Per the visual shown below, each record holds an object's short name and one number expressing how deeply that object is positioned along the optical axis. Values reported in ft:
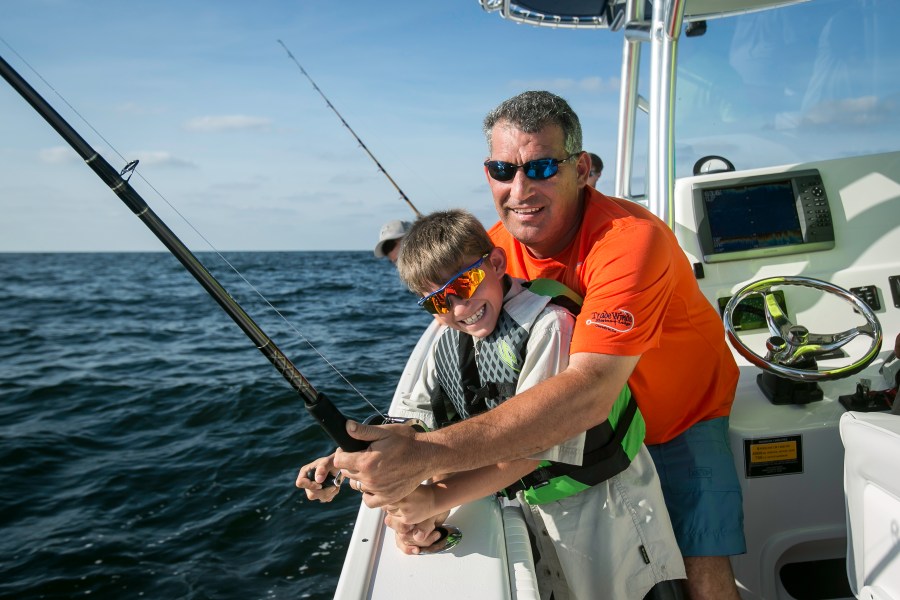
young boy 5.68
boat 5.24
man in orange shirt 5.34
